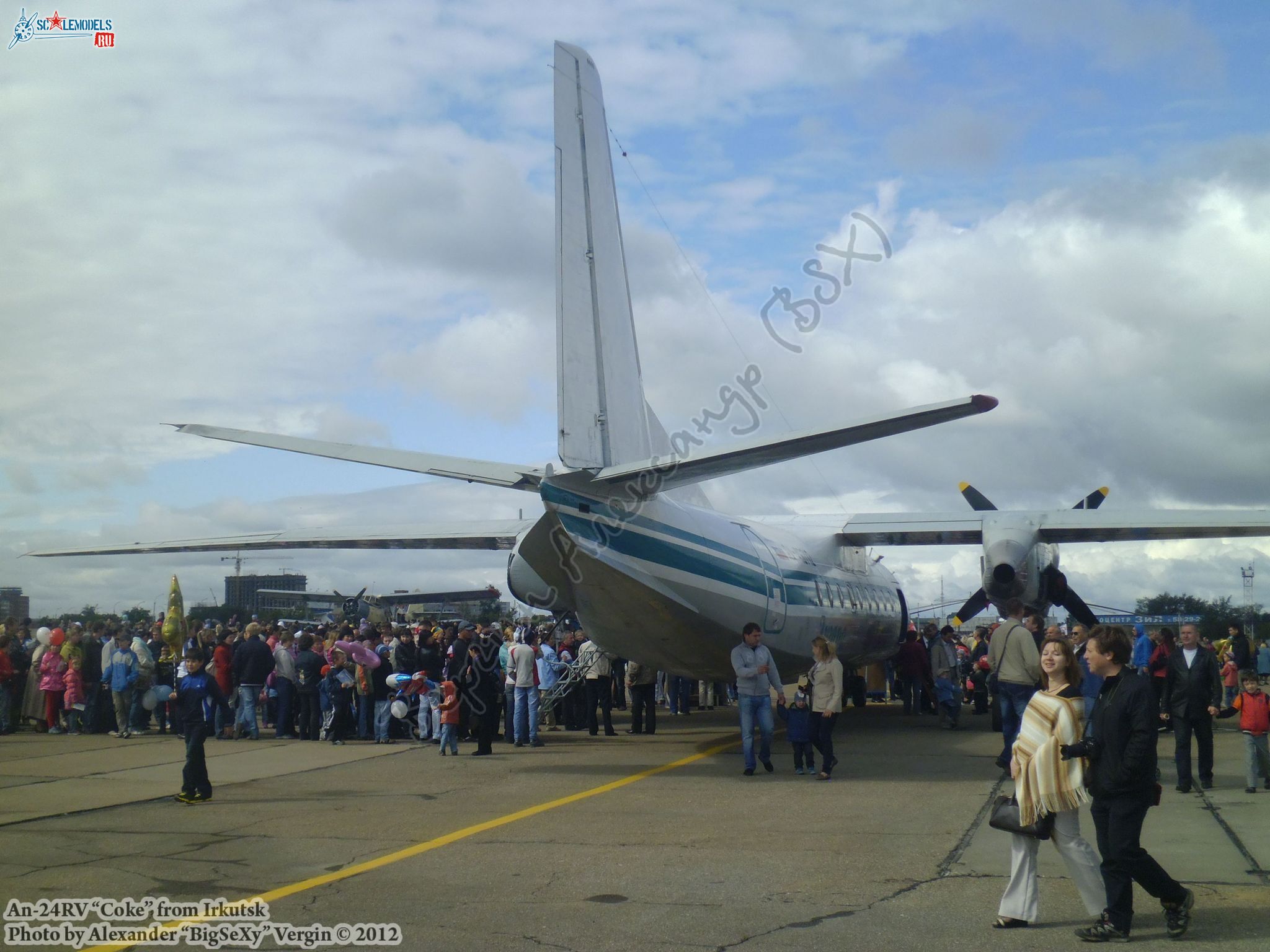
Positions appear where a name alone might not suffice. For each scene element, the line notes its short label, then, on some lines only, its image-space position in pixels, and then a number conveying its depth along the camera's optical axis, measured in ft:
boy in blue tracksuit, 34.40
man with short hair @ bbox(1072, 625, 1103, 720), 43.39
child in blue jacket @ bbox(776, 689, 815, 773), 41.09
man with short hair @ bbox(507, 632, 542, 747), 49.39
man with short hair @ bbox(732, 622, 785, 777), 42.01
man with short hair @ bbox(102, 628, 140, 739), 56.85
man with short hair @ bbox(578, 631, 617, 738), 55.67
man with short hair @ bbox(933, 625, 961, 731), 60.70
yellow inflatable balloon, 57.82
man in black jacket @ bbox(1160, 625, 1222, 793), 36.32
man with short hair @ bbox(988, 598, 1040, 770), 39.75
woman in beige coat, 40.19
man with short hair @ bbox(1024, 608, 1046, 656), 53.88
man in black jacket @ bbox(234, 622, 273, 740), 54.65
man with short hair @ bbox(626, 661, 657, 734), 54.85
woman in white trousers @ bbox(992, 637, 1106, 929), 19.11
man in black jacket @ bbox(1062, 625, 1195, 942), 18.54
